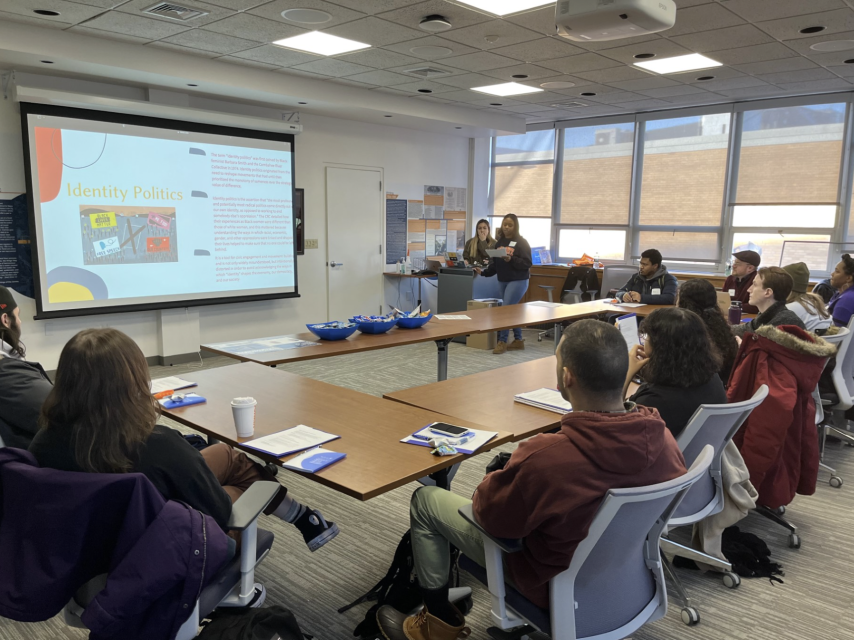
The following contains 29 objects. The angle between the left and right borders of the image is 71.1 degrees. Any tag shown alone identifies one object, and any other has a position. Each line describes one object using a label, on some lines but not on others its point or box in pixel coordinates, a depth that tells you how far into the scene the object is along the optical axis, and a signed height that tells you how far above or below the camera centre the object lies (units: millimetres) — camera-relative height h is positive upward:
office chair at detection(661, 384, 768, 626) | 2068 -775
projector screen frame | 5109 +917
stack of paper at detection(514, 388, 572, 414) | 2529 -739
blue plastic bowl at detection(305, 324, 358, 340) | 3812 -679
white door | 7652 -211
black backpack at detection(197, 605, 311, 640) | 1602 -1082
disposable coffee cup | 2072 -657
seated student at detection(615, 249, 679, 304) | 5605 -511
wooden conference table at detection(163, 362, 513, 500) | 1808 -744
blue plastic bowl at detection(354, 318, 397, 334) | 3991 -667
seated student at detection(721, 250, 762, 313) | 5246 -365
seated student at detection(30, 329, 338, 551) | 1466 -510
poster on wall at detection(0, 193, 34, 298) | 5129 -213
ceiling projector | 2664 +965
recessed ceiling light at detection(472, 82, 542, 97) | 6522 +1538
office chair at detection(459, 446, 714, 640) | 1429 -898
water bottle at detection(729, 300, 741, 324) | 4715 -648
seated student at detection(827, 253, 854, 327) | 4352 -436
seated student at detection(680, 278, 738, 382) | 2898 -402
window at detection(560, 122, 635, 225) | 8289 +785
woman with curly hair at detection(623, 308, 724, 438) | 2188 -501
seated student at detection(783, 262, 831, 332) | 3721 -471
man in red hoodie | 1456 -584
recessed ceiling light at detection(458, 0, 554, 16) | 4031 +1507
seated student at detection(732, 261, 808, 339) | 3217 -329
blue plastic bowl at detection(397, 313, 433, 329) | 4242 -678
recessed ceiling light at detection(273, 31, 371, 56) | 4820 +1500
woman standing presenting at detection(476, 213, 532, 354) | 6961 -448
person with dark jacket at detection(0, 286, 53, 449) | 1973 -585
